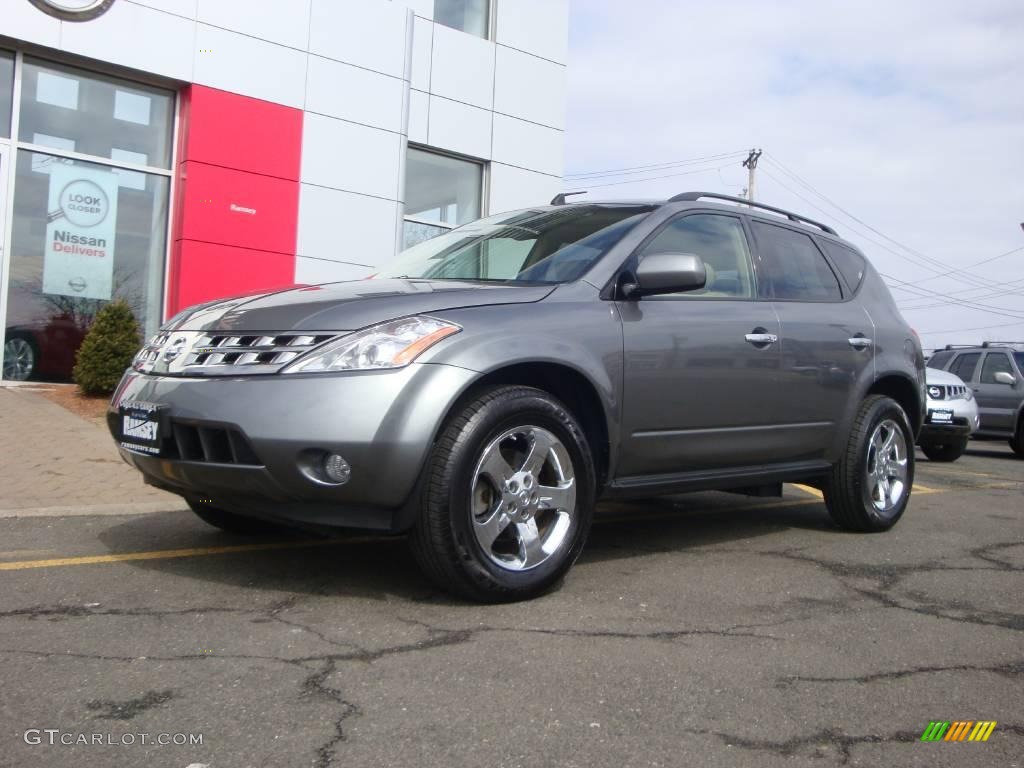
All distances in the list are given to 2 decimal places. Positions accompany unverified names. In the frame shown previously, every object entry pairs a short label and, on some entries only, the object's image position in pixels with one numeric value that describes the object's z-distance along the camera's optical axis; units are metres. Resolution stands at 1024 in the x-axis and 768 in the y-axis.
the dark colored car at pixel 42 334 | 10.76
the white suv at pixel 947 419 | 11.64
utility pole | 40.62
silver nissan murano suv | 3.45
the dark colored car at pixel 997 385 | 13.72
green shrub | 9.81
